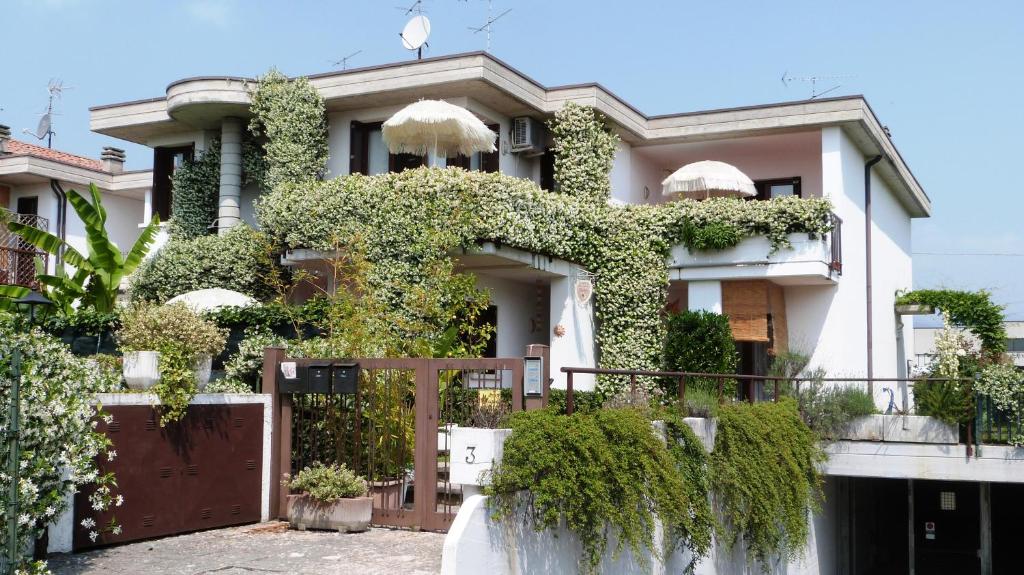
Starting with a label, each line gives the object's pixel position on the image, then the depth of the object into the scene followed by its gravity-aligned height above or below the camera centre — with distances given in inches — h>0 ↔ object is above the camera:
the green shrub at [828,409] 709.9 -23.8
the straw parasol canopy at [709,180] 850.1 +164.4
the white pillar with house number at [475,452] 376.8 -30.1
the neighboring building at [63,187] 1150.3 +217.2
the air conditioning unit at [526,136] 853.2 +200.5
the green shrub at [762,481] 523.5 -57.8
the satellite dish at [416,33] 866.8 +291.1
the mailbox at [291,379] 473.4 -3.9
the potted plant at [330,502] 443.5 -57.7
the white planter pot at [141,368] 425.7 +0.6
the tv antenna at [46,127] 1342.3 +321.3
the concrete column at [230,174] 899.4 +175.1
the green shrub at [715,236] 815.7 +111.2
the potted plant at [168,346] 426.9 +10.3
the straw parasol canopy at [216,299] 735.5 +52.7
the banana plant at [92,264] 727.7 +79.2
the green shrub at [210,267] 826.8 +85.7
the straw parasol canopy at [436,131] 727.7 +177.8
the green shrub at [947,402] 677.9 -17.6
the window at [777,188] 958.4 +177.7
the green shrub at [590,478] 379.2 -40.4
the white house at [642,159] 808.9 +191.8
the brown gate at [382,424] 443.5 -24.5
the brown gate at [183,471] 407.2 -43.7
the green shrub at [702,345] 788.0 +22.7
